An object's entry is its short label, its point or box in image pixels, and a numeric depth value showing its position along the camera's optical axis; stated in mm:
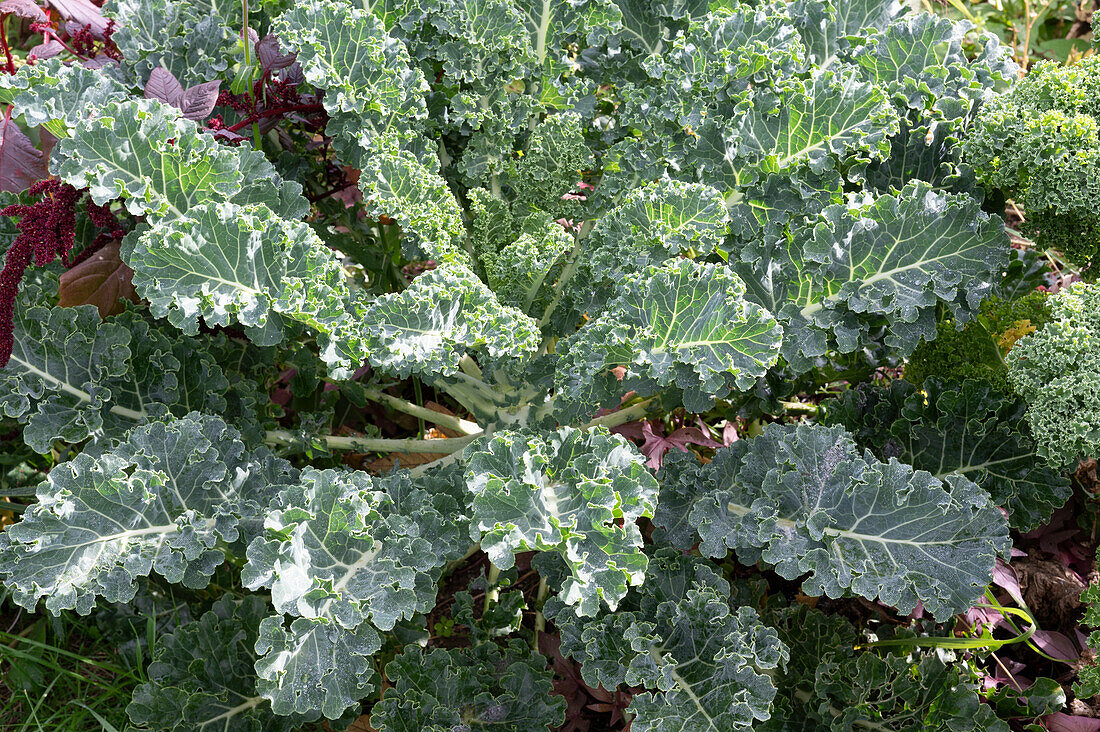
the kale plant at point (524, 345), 1759
